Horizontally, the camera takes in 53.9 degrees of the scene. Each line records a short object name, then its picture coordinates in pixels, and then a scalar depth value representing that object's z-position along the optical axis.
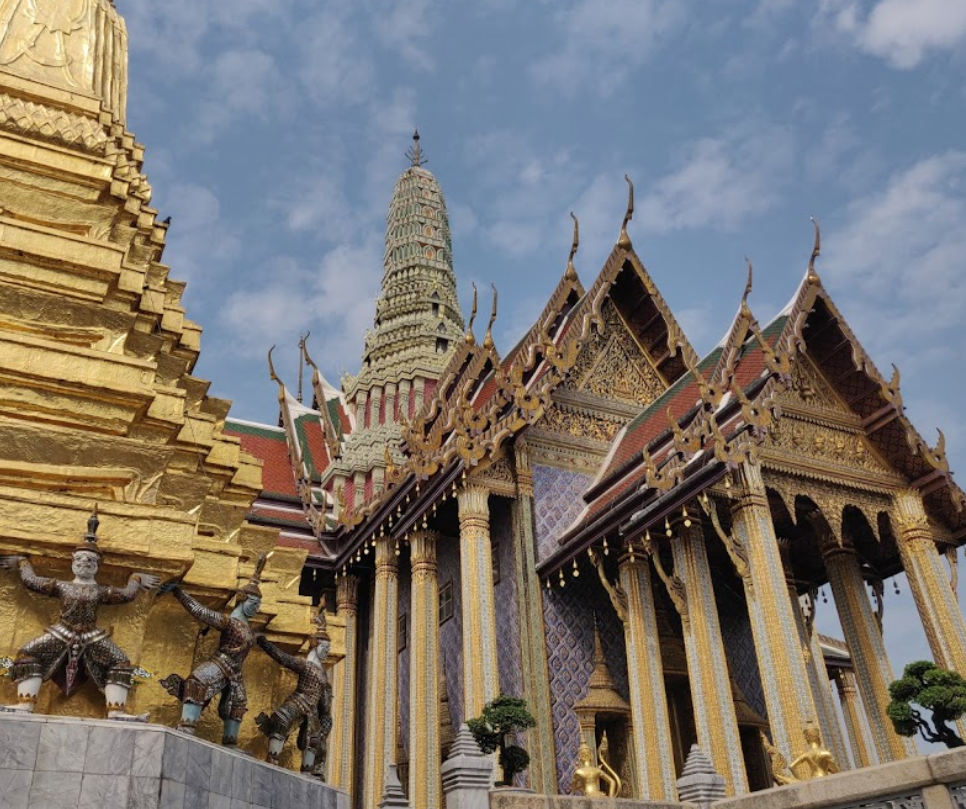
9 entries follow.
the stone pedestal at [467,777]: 6.31
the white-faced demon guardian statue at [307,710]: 5.89
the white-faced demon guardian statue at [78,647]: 4.59
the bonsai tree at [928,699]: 7.75
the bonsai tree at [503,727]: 8.68
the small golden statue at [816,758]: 7.51
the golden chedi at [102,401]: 5.13
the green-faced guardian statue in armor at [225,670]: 5.18
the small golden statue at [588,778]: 7.52
